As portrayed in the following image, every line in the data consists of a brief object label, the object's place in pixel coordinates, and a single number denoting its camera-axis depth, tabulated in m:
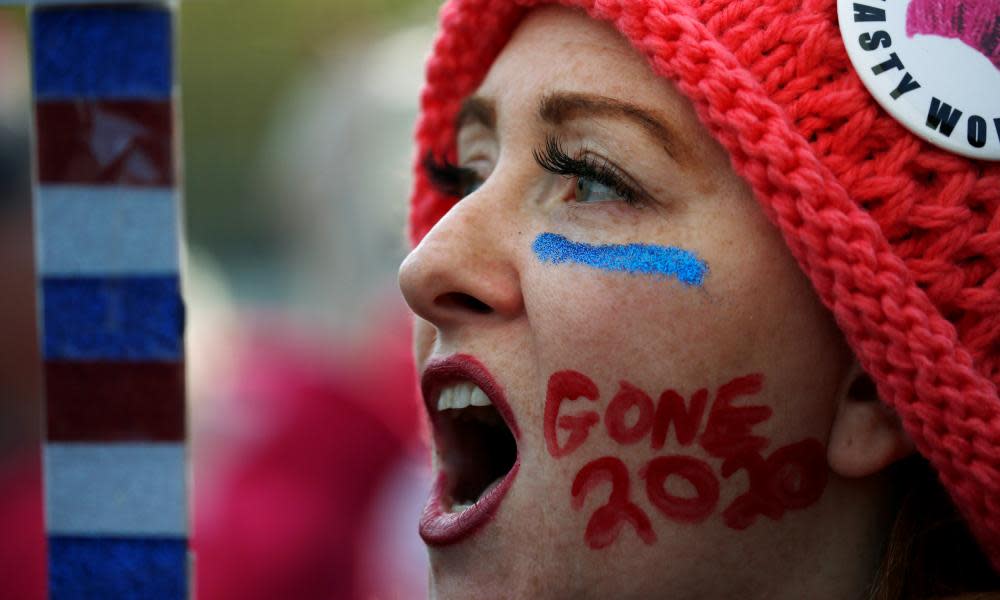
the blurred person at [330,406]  1.68
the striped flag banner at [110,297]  1.32
